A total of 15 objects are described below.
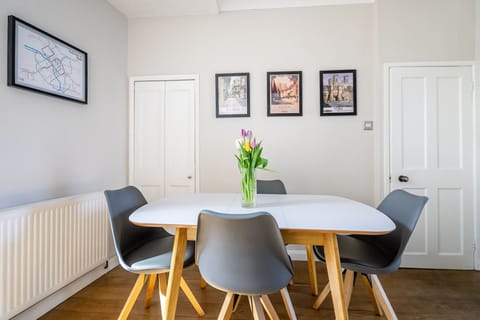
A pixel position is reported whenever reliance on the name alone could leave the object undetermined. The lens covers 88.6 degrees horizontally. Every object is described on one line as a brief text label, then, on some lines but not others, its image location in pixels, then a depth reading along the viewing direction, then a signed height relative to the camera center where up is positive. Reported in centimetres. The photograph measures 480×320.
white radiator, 144 -60
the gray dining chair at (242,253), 111 -44
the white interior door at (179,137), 285 +26
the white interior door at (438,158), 245 +2
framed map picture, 158 +71
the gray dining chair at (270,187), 230 -26
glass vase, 165 -18
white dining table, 125 -33
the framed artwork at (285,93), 270 +74
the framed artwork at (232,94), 275 +74
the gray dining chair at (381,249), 143 -59
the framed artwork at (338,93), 264 +72
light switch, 264 +37
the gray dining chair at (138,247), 148 -60
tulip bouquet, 162 -2
